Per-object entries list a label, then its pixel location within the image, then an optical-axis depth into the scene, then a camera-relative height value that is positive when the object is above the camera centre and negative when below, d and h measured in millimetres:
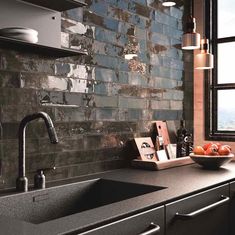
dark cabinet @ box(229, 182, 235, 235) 2225 -591
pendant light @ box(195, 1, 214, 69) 2824 +348
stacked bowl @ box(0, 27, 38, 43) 1662 +324
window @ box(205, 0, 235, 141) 3480 +309
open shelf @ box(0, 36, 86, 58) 1676 +288
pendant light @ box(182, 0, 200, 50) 2619 +463
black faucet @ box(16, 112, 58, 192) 1816 -238
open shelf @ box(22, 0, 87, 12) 1907 +521
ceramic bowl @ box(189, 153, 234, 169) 2602 -362
